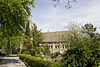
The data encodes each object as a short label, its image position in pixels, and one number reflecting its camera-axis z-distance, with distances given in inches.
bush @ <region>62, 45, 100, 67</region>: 119.1
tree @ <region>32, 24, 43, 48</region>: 681.8
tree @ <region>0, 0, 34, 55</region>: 306.8
